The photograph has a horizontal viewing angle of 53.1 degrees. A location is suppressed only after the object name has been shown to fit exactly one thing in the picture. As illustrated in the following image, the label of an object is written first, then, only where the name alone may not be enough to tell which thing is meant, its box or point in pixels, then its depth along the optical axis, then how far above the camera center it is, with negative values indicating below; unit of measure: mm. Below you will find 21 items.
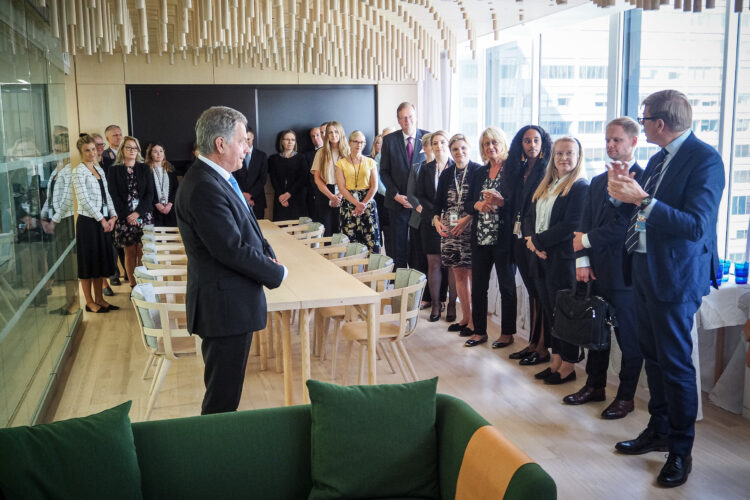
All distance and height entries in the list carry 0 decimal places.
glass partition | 4699 -595
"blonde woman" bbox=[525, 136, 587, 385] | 5668 -681
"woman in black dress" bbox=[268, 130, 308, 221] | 11484 -569
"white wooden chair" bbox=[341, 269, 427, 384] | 5262 -1262
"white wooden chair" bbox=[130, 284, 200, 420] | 4879 -1253
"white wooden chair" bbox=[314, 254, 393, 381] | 5820 -1401
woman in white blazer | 8430 -903
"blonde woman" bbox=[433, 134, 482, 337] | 7344 -773
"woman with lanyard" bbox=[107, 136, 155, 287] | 9750 -657
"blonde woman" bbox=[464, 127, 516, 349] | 6777 -847
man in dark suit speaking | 3799 -601
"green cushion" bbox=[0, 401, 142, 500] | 2568 -1101
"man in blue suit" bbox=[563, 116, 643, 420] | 5047 -795
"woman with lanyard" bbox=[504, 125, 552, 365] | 6301 -467
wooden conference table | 4664 -965
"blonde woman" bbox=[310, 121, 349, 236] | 9500 -419
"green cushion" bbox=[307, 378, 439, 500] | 2969 -1187
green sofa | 2889 -1211
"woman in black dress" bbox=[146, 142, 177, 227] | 10594 -496
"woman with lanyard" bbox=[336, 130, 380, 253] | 8961 -671
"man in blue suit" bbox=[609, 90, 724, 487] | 4109 -595
